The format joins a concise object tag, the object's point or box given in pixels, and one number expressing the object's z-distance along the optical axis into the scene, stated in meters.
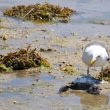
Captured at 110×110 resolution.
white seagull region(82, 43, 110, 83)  10.05
